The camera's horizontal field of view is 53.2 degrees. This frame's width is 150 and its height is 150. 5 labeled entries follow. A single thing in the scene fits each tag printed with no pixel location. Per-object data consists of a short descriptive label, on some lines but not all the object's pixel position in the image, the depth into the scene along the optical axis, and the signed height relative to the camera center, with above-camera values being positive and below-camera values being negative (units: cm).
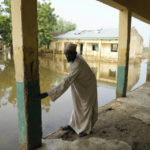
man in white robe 244 -59
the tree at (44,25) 2002 +436
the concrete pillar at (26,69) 201 -17
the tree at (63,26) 4390 +912
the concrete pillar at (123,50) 459 +21
